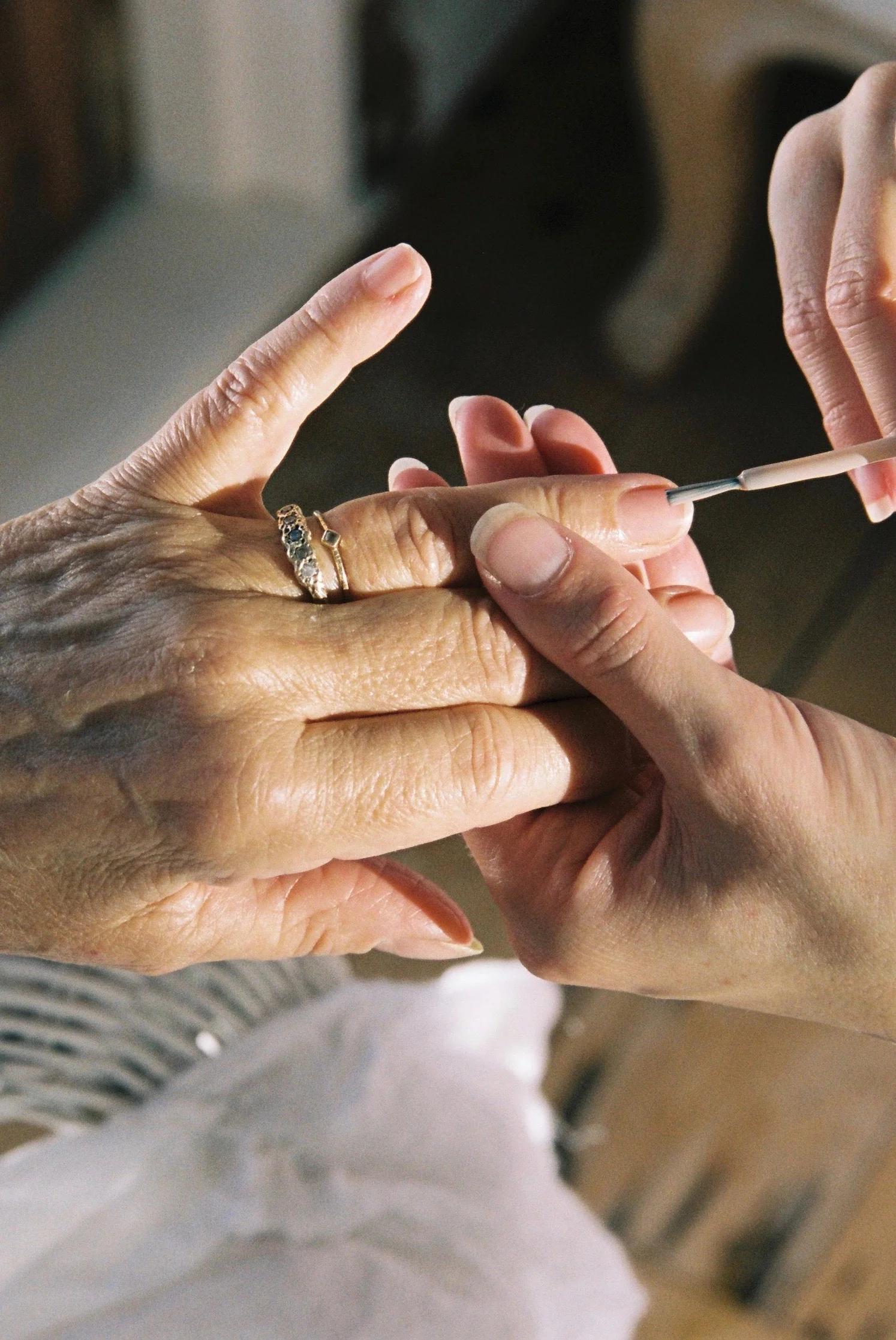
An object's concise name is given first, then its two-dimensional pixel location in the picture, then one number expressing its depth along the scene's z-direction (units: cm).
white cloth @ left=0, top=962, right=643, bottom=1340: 87
